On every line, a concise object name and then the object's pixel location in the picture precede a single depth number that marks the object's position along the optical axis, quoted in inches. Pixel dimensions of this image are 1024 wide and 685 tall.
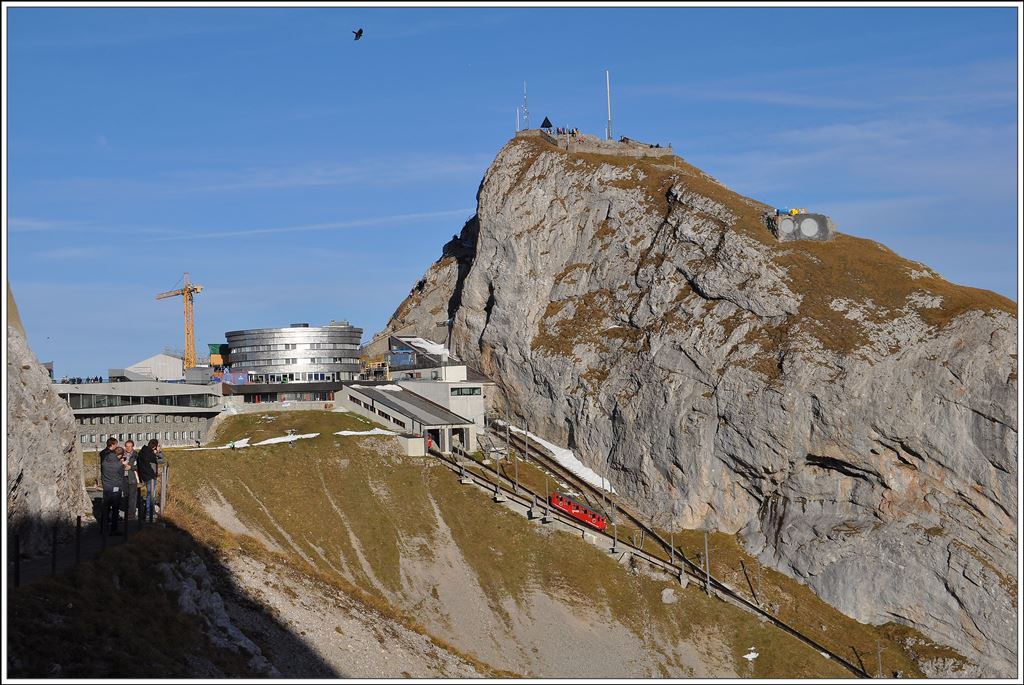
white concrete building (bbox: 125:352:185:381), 6737.2
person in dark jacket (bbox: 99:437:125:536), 2103.8
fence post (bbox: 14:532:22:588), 1754.4
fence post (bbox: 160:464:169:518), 2489.9
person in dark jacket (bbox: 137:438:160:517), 2228.1
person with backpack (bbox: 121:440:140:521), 2213.3
